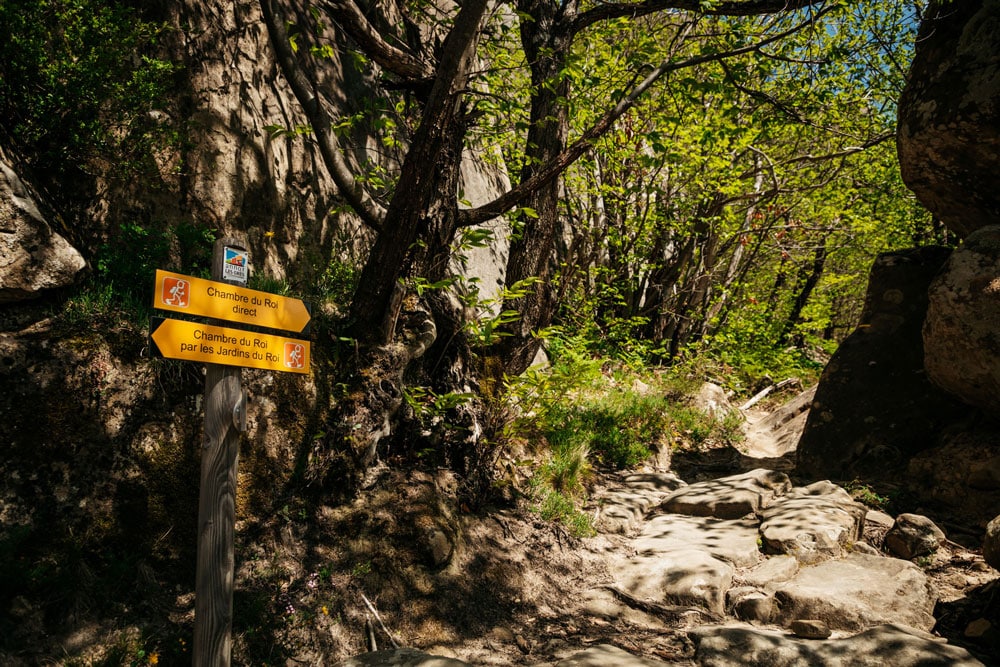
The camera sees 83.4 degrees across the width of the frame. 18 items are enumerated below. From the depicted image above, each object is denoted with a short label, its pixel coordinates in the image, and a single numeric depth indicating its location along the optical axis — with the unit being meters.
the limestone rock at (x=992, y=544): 3.79
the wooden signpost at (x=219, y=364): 2.81
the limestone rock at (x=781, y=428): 9.24
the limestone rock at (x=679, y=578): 4.70
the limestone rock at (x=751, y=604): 4.38
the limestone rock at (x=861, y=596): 4.05
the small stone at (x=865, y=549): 4.98
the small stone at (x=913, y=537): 4.84
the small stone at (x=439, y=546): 4.40
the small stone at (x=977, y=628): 3.80
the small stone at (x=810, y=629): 3.76
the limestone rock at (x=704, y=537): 5.31
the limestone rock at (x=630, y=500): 6.16
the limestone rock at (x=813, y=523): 4.99
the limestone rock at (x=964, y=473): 5.27
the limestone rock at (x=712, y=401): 9.93
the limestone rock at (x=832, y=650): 3.34
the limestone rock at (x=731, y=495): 6.17
